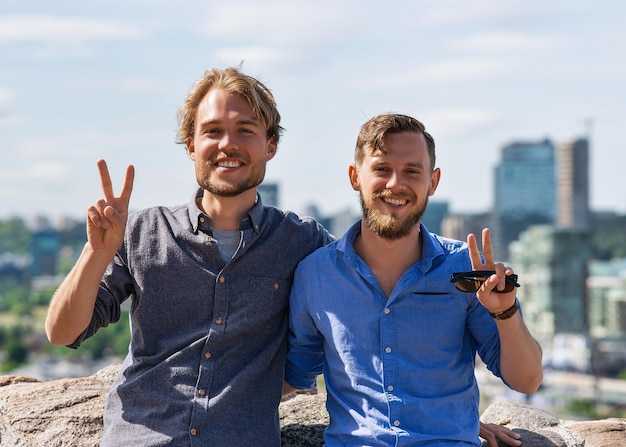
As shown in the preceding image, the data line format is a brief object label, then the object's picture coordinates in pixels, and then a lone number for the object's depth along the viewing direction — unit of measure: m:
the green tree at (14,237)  184.00
